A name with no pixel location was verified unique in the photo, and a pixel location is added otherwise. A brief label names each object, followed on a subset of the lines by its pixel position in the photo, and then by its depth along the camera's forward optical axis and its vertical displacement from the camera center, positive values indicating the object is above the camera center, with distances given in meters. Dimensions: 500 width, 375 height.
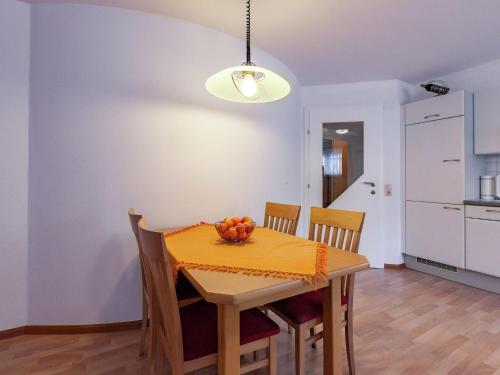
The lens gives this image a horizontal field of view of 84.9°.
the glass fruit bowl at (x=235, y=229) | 1.56 -0.23
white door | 3.38 +0.19
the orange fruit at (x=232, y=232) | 1.55 -0.25
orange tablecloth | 1.11 -0.32
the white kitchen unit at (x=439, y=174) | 2.84 +0.16
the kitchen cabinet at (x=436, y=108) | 2.84 +0.90
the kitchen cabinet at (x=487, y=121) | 2.72 +0.69
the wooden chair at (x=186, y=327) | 0.99 -0.58
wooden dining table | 0.92 -0.36
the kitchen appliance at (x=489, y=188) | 2.85 +0.01
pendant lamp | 1.52 +0.61
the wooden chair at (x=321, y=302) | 1.33 -0.60
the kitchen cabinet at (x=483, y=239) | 2.58 -0.49
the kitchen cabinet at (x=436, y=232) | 2.85 -0.48
